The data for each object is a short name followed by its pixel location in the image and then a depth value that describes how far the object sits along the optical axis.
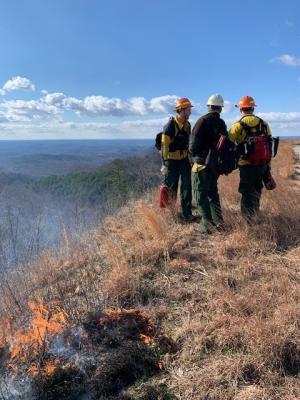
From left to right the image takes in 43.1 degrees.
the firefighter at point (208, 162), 5.31
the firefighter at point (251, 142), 5.24
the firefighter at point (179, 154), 5.90
